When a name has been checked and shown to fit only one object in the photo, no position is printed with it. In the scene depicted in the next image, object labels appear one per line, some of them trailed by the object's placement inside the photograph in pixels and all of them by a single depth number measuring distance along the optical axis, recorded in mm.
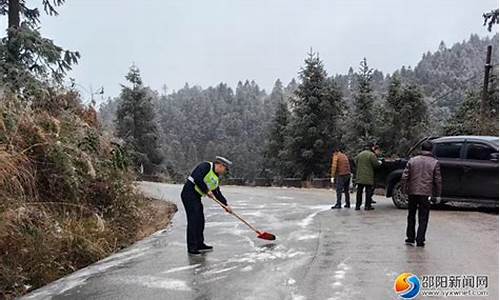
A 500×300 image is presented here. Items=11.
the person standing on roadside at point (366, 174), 13594
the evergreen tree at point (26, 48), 17219
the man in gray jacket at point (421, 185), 8578
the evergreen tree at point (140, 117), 53284
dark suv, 12039
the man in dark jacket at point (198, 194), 8922
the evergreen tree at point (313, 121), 36750
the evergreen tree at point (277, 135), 47719
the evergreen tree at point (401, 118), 34750
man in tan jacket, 14500
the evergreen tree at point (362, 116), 35500
